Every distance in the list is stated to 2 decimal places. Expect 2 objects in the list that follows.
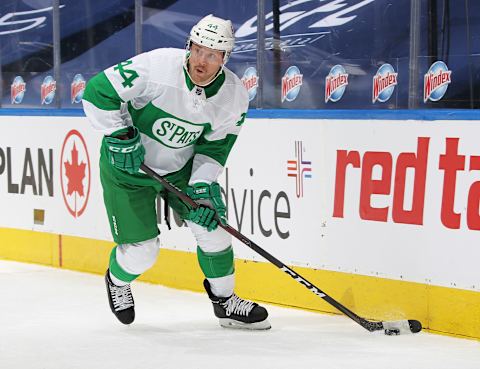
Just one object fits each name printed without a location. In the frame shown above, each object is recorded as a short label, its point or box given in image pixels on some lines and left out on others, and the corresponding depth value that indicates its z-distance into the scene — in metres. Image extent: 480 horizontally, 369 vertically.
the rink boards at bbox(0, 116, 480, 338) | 8.62
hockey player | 8.48
